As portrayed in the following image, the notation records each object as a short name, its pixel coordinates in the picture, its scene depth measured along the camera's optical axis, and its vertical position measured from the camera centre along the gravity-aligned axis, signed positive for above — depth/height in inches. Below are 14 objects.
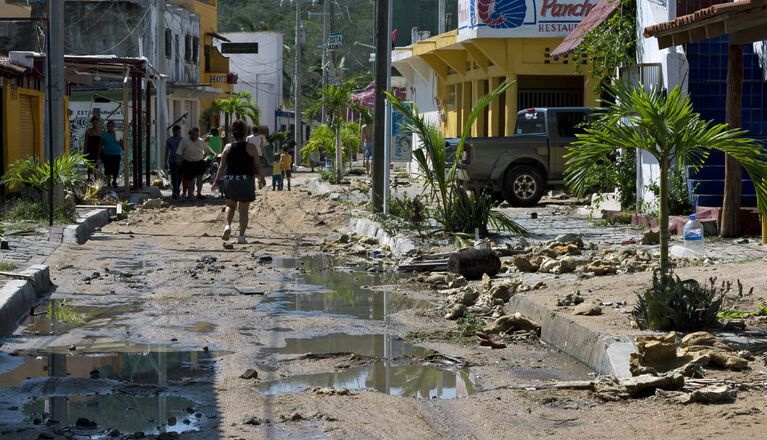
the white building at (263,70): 3122.5 +195.3
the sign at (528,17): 1258.0 +133.9
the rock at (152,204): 995.3 -48.3
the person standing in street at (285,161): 1326.3 -16.8
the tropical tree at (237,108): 2258.9 +70.3
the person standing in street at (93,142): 1091.3 +2.1
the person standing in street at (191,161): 1115.9 -14.6
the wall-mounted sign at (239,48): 2424.7 +194.4
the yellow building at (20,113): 949.2 +25.6
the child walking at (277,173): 1323.8 -29.7
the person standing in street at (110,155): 1104.8 -9.5
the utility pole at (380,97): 826.8 +33.5
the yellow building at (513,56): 1261.1 +99.8
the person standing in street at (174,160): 1135.0 -14.1
